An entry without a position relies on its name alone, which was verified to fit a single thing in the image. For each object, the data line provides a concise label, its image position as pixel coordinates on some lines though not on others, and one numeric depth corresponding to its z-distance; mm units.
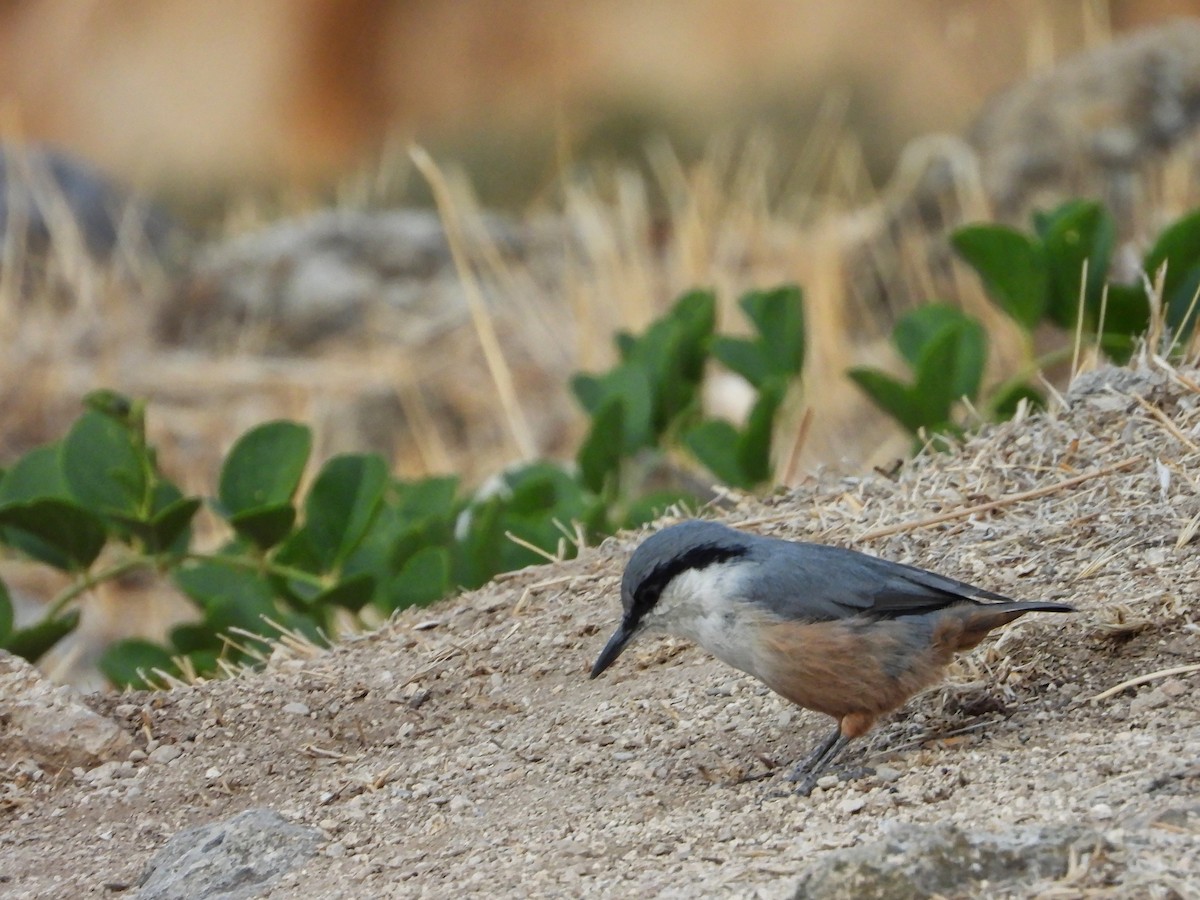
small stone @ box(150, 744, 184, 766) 6414
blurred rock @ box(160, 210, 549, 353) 17687
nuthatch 5617
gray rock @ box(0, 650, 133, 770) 6375
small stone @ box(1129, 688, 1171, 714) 5344
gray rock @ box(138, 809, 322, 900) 5293
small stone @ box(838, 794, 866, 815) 5043
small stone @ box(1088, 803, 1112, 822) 4516
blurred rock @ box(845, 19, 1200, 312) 14523
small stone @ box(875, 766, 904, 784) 5336
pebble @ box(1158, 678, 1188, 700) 5375
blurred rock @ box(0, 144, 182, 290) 17672
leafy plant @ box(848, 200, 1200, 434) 8219
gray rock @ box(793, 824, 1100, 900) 4141
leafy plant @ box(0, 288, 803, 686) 7578
